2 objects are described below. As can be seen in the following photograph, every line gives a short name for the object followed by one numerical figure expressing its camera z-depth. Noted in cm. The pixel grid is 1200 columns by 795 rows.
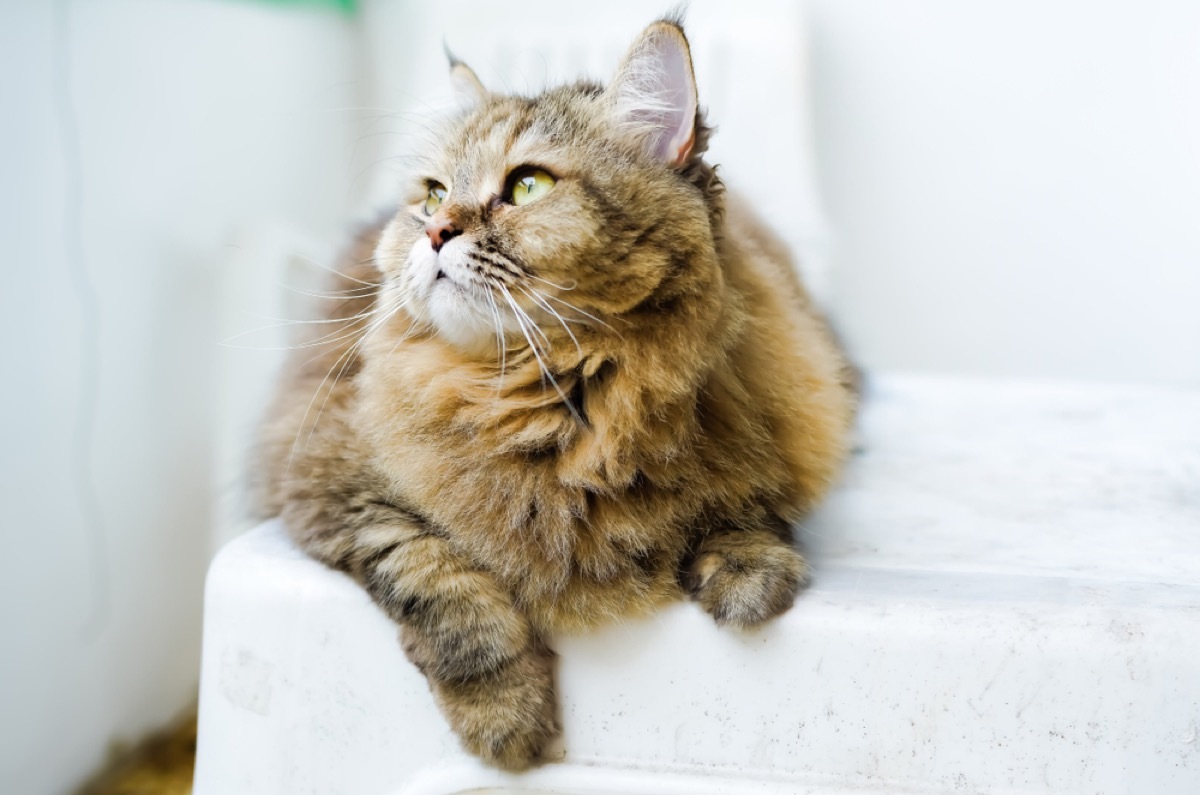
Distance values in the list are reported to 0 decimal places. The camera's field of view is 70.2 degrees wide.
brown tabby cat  88
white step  81
